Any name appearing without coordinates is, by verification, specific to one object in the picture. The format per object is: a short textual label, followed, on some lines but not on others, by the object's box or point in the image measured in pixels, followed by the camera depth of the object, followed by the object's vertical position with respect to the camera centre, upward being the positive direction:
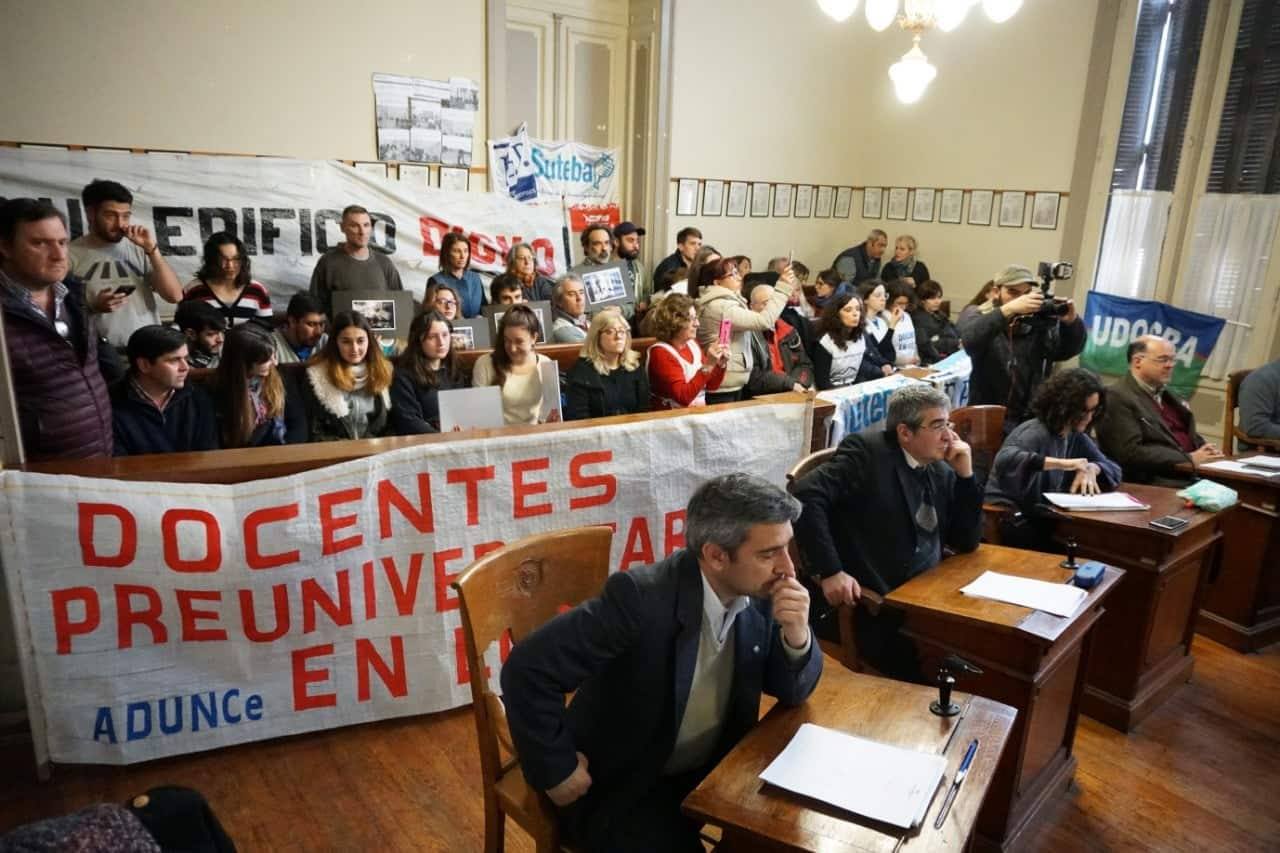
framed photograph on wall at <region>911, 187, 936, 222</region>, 8.61 +0.24
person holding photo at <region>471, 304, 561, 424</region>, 3.74 -0.67
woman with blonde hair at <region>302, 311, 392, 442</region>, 3.42 -0.69
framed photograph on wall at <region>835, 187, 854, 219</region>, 9.13 +0.27
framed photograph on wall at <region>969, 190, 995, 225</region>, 8.08 +0.23
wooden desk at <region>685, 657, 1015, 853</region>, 1.43 -1.00
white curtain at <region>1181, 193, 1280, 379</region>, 6.45 -0.20
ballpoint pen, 1.48 -0.99
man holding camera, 4.85 -0.64
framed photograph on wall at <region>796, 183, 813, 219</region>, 8.80 +0.25
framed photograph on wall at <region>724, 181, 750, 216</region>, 8.20 +0.23
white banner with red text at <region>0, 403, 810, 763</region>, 2.29 -1.05
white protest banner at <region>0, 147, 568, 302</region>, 4.86 +0.02
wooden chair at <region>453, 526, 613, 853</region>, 1.86 -0.91
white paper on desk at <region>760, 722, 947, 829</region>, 1.48 -0.98
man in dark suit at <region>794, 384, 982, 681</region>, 2.65 -0.88
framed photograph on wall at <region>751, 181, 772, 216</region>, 8.39 +0.25
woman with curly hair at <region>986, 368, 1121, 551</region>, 3.34 -0.89
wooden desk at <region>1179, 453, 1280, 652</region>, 3.75 -1.46
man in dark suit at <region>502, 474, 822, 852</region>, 1.68 -0.91
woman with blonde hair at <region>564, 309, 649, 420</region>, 3.81 -0.69
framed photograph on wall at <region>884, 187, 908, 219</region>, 8.85 +0.26
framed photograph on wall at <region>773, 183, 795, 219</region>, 8.59 +0.25
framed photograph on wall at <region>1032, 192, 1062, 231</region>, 7.54 +0.20
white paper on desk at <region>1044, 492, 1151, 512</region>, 3.21 -0.99
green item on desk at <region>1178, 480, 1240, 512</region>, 3.21 -0.96
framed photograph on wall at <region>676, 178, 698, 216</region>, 7.84 +0.22
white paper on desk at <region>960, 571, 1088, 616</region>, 2.36 -1.01
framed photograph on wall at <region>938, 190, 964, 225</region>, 8.33 +0.23
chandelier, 4.23 +1.09
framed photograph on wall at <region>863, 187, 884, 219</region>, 9.05 +0.27
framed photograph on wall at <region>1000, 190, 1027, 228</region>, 7.79 +0.22
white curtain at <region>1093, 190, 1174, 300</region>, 7.05 -0.05
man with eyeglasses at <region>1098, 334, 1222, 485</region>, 4.03 -0.90
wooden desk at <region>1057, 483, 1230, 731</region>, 3.06 -1.31
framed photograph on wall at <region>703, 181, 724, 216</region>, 8.02 +0.23
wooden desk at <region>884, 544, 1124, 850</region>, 2.31 -1.17
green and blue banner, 6.57 -0.74
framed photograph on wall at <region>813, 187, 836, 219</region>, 8.98 +0.24
